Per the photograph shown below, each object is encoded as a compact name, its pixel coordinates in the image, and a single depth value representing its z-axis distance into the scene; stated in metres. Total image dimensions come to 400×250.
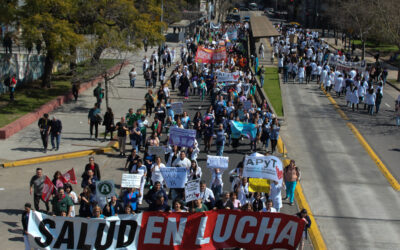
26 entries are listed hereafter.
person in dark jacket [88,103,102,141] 21.08
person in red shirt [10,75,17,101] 25.86
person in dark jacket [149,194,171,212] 12.52
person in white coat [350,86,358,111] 27.72
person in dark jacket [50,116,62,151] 19.62
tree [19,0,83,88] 24.42
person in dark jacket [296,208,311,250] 11.66
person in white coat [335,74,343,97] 30.72
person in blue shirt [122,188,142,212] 13.45
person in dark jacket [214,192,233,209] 12.62
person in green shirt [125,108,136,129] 20.27
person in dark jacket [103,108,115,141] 20.98
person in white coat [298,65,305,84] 34.09
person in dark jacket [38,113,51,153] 19.52
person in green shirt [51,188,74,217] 12.66
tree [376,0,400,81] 34.74
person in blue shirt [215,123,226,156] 19.14
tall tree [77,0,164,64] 25.44
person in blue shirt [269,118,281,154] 19.95
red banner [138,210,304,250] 11.15
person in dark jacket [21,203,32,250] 11.26
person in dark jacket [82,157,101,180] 14.70
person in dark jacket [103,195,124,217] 12.31
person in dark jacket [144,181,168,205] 12.91
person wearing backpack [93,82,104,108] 25.28
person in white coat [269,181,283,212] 14.12
